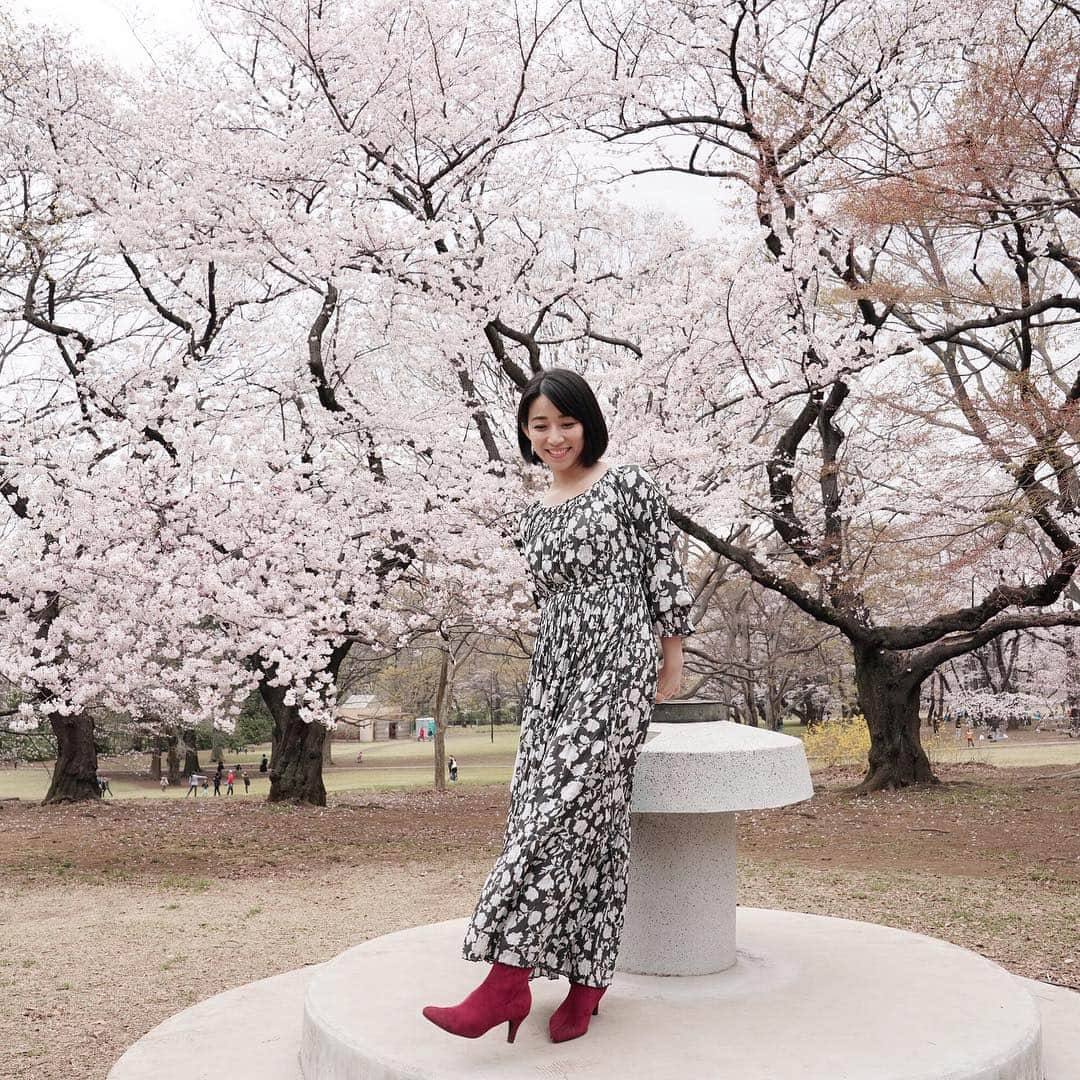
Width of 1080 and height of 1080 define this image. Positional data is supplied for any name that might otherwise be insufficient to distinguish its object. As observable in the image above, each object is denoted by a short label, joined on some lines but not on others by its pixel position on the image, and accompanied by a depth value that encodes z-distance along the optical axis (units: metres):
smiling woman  2.69
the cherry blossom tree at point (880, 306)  6.89
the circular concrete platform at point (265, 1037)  3.02
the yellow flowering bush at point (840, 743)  18.44
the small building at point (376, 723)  43.00
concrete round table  3.41
